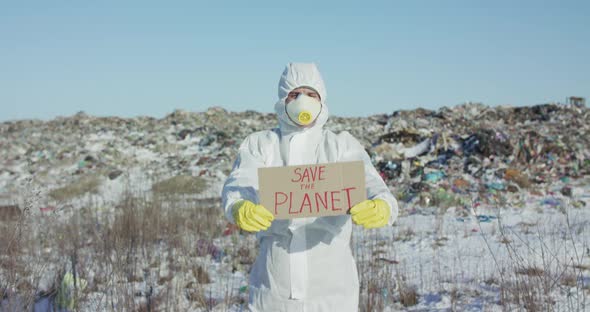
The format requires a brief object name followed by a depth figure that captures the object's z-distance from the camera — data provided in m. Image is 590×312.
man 1.99
